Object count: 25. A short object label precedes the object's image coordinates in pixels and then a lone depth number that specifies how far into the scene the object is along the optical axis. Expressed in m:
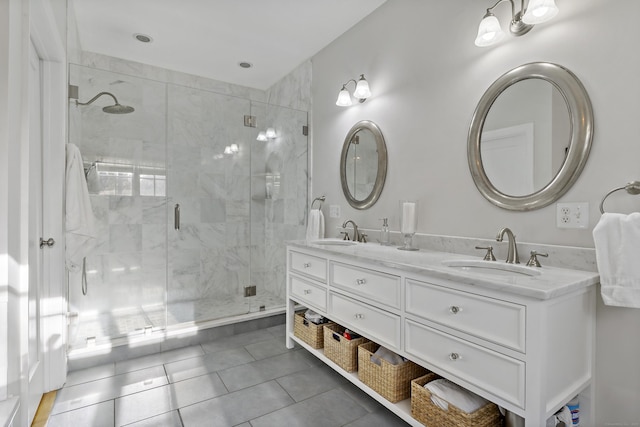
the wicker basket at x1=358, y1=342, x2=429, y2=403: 1.68
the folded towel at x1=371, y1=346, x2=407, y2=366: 1.78
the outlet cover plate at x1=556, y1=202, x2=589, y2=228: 1.42
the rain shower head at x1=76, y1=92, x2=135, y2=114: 2.81
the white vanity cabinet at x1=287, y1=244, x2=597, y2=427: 1.12
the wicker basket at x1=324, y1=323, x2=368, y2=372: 1.99
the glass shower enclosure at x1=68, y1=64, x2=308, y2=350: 2.88
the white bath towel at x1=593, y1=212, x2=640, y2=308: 1.19
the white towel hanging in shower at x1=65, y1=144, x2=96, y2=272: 2.12
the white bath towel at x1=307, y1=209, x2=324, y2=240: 2.96
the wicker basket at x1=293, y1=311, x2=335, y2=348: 2.30
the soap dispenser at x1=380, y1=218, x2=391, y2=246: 2.33
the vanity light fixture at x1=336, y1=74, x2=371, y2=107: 2.49
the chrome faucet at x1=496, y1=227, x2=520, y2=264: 1.59
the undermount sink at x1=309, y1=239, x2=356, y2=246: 2.52
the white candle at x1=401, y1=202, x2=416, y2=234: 2.08
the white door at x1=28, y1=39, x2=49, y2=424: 1.66
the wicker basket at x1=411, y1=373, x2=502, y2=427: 1.33
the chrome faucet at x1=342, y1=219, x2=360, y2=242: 2.63
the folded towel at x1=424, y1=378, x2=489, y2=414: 1.38
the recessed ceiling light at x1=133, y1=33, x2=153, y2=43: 2.91
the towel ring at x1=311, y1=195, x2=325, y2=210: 3.11
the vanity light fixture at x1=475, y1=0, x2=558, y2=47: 1.48
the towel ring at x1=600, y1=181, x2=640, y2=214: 1.29
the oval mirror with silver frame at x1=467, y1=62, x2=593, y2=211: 1.45
